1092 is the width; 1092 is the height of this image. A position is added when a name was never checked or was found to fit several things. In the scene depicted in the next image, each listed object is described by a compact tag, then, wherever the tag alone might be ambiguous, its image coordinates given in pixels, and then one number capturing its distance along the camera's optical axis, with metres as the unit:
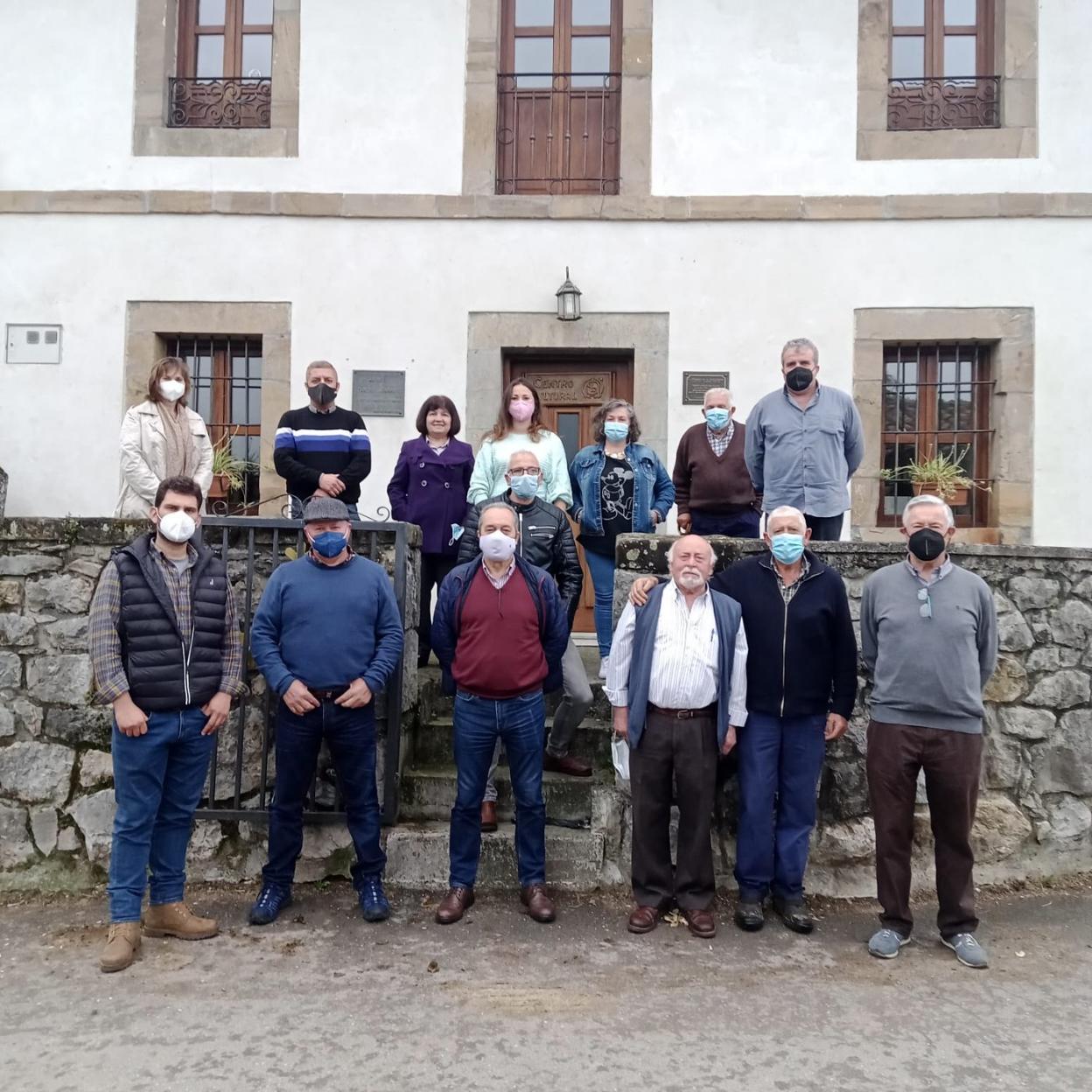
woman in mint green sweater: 4.98
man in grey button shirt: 4.86
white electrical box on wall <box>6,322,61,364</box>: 7.55
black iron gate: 4.50
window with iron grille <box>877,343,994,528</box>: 7.56
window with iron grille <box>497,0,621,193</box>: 7.70
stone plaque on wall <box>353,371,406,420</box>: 7.49
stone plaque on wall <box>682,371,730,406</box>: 7.44
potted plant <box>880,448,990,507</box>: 7.21
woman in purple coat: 5.14
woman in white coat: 4.86
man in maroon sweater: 4.06
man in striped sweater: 5.11
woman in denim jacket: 5.08
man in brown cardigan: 5.30
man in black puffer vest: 3.73
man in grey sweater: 3.84
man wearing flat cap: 3.98
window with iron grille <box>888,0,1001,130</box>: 7.55
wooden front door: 7.71
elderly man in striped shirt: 4.01
